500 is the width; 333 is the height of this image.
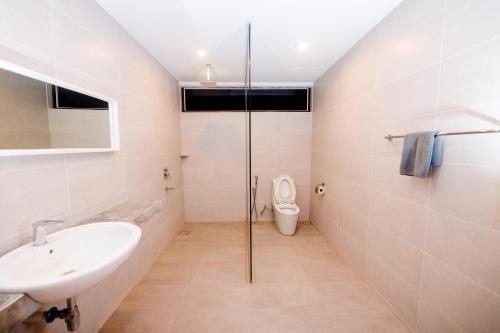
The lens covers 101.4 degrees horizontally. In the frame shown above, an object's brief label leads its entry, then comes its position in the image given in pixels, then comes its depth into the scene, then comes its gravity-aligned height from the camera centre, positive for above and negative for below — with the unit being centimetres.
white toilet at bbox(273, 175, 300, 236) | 293 -86
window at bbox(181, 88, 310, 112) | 327 +80
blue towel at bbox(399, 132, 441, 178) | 119 -3
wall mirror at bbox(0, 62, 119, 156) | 92 +19
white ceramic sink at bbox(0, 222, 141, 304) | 72 -50
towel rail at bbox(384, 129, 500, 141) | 93 +8
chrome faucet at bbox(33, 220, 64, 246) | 99 -41
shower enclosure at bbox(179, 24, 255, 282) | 327 -2
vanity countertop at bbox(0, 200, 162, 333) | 64 -49
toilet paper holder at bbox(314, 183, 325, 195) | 288 -56
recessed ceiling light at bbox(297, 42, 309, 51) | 211 +108
